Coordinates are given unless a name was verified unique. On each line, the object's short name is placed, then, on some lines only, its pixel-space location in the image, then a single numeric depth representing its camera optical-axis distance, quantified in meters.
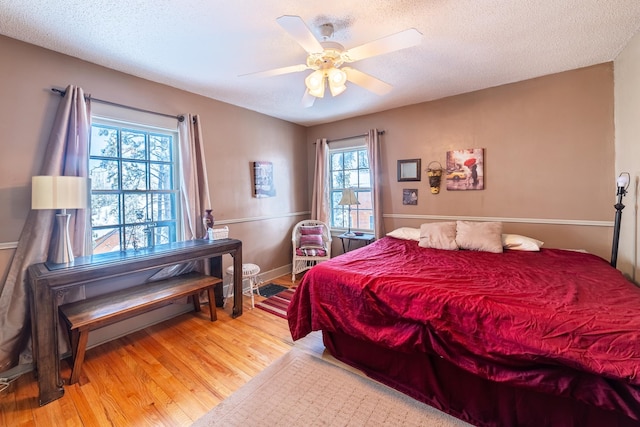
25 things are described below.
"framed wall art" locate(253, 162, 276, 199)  3.84
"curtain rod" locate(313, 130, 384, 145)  3.90
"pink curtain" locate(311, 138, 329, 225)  4.39
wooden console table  1.76
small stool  3.17
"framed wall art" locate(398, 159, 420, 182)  3.63
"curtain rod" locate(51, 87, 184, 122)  2.20
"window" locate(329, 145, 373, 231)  4.20
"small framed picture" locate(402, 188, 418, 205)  3.68
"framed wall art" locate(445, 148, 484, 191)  3.21
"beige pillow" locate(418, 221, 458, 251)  2.85
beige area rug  1.56
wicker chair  3.91
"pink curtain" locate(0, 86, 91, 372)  1.95
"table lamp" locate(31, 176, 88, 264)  1.86
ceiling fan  1.48
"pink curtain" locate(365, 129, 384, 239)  3.85
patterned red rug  2.99
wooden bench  1.92
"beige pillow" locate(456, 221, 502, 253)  2.68
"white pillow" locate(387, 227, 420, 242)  3.27
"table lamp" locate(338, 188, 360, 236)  3.91
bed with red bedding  1.21
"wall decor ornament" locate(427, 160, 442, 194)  3.45
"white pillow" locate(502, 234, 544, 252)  2.62
